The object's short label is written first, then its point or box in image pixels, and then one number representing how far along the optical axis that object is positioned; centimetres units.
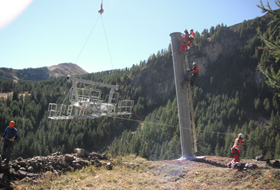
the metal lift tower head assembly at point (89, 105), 1278
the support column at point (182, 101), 1219
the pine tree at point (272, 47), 622
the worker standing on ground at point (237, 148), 907
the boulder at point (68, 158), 1113
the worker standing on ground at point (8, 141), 929
